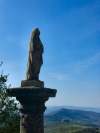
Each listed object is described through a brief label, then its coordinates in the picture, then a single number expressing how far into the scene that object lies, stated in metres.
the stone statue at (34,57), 6.03
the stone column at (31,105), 5.31
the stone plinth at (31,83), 5.71
